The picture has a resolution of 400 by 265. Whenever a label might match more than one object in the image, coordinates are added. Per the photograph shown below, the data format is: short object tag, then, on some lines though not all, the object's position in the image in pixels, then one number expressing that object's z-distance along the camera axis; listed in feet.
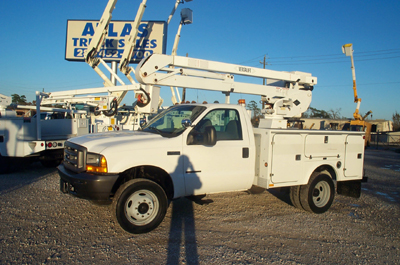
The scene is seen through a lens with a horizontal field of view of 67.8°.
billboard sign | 69.36
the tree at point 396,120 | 128.18
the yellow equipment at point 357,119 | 70.70
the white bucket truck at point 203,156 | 14.38
